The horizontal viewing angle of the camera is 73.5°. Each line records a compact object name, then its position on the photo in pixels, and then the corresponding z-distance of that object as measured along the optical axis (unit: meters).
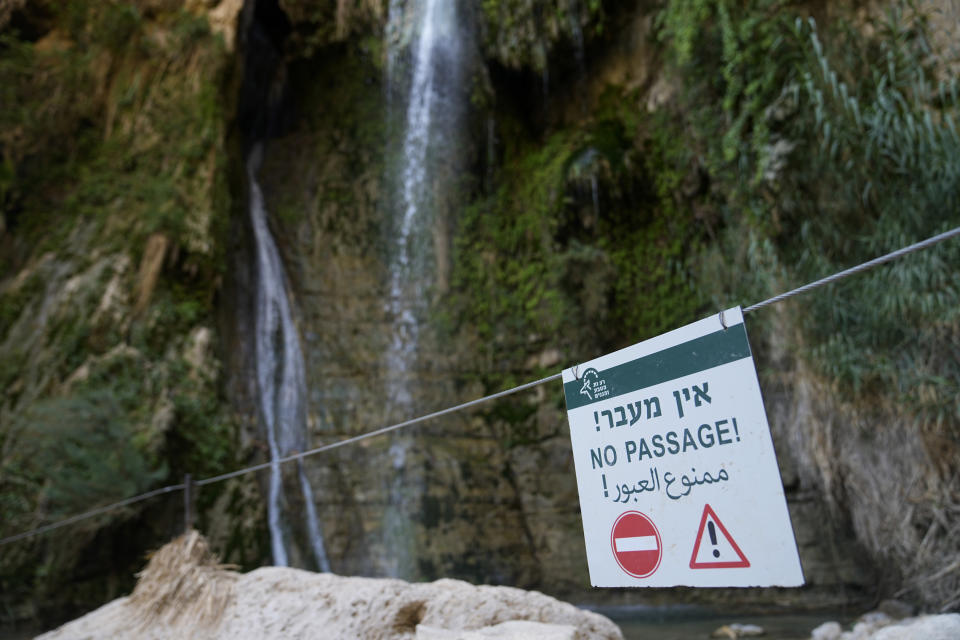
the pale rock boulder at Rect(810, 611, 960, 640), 3.65
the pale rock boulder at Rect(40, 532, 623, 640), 2.22
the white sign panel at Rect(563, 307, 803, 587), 1.36
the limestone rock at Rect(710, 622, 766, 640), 5.49
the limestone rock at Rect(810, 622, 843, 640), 4.97
